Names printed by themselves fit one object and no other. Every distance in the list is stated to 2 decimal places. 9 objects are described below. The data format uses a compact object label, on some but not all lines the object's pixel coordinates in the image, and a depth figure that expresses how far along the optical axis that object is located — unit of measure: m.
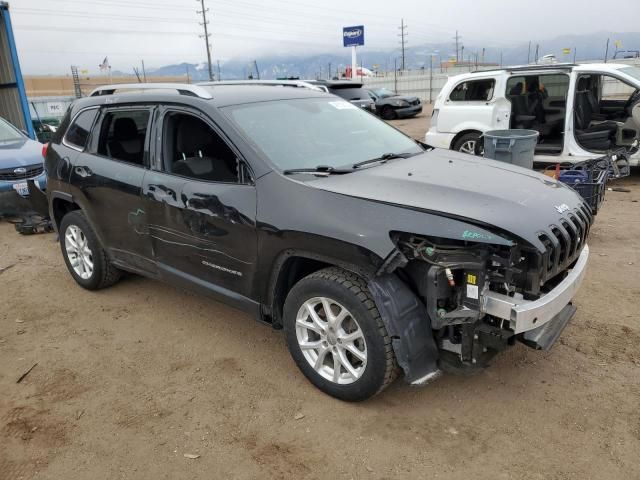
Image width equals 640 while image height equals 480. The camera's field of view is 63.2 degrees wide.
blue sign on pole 37.44
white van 8.16
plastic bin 6.33
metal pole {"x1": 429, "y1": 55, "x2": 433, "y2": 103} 29.85
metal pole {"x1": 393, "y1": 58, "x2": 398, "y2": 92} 31.94
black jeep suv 2.69
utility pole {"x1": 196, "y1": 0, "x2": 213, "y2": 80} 50.02
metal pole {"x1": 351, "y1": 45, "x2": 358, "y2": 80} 35.38
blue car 7.60
